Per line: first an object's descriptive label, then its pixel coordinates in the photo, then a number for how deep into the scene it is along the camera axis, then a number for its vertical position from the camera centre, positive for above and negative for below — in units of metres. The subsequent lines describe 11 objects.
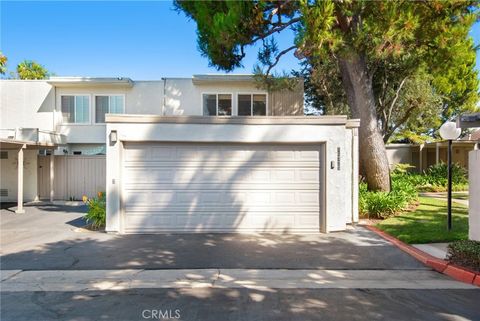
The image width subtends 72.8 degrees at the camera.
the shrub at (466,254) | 5.59 -1.62
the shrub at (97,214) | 9.00 -1.42
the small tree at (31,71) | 34.59 +10.23
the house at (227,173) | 8.43 -0.27
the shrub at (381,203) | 9.82 -1.24
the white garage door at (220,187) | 8.55 -0.64
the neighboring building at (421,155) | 22.64 +0.56
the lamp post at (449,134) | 8.24 +0.74
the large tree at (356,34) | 8.81 +3.91
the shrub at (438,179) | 16.81 -0.88
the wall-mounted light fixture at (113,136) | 8.33 +0.69
